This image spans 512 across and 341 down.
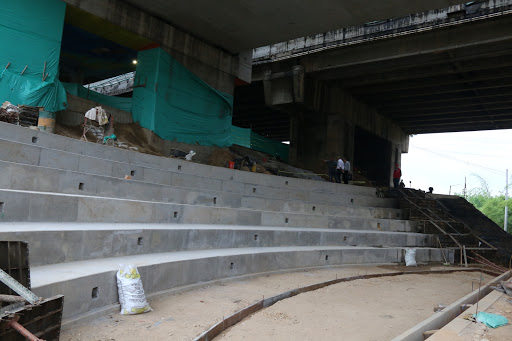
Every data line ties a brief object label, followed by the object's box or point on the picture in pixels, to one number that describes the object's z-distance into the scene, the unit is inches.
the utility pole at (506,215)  1683.1
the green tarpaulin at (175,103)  643.5
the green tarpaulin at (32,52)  484.4
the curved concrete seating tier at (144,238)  202.8
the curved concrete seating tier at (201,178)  329.4
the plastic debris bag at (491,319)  211.3
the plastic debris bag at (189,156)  632.9
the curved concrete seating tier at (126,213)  230.4
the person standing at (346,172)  788.6
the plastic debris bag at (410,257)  500.1
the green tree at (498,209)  1855.3
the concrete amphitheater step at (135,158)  353.7
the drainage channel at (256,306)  197.2
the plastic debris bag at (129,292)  209.5
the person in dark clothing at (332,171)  769.6
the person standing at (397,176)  806.5
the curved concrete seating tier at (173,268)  183.5
